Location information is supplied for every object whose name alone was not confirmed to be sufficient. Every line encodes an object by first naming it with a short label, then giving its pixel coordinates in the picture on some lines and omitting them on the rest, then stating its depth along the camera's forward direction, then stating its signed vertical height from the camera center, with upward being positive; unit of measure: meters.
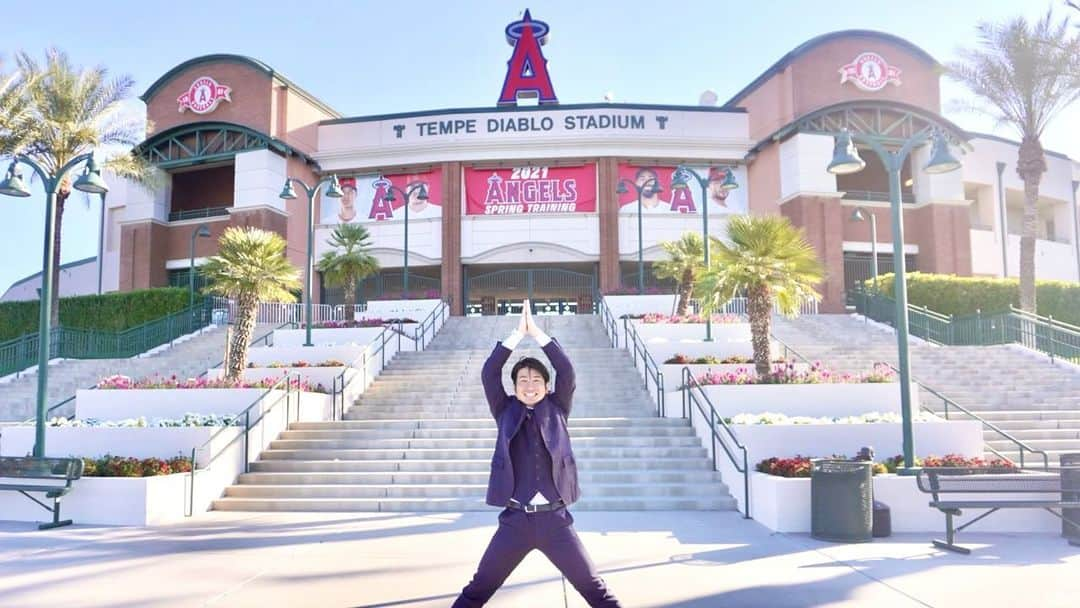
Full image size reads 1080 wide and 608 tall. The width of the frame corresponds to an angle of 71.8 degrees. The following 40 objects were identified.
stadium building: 32.41 +8.45
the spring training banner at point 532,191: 33.88 +7.63
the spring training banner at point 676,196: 33.34 +7.29
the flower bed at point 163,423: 11.15 -0.95
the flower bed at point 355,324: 21.69 +1.05
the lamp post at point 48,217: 9.71 +2.03
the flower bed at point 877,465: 8.69 -1.31
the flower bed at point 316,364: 16.22 -0.10
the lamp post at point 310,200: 18.17 +4.03
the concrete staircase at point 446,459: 9.99 -1.53
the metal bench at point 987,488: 7.29 -1.35
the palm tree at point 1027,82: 22.02 +8.33
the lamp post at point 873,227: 27.86 +5.01
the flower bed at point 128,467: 9.35 -1.35
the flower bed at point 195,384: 13.30 -0.43
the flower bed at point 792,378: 12.59 -0.38
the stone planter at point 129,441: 10.80 -1.17
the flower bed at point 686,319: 19.93 +1.03
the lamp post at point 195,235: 25.25 +5.11
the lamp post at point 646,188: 23.93 +6.68
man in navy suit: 3.92 -0.71
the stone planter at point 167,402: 12.66 -0.72
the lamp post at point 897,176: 9.01 +2.31
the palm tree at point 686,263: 21.06 +2.70
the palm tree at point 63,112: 24.33 +8.32
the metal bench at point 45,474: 8.81 -1.36
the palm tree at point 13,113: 23.81 +7.93
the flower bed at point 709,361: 14.61 -0.08
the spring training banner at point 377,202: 34.31 +7.32
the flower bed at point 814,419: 10.80 -0.93
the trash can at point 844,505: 7.64 -1.53
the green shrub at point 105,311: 25.53 +1.79
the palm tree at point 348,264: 24.84 +3.18
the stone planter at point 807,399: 12.12 -0.69
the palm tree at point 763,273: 13.29 +1.50
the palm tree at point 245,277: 15.00 +1.71
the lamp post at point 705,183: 17.08 +4.22
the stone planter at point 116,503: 8.95 -1.74
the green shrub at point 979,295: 24.31 +1.99
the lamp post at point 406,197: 25.48 +5.56
